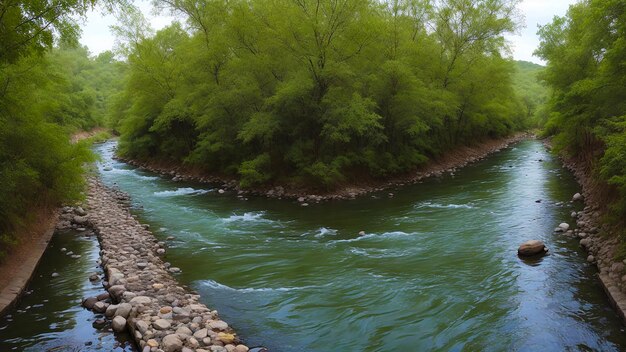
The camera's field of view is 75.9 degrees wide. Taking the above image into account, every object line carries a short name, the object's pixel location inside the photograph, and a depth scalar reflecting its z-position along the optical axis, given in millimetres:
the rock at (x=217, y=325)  7225
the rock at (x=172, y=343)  6410
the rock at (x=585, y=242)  10511
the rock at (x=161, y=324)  7031
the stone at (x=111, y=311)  7732
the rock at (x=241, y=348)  6512
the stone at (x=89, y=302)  8212
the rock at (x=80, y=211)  15438
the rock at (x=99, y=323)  7446
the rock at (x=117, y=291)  8375
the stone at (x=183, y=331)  6854
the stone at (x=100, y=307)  8008
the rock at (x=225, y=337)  6832
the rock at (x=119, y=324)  7238
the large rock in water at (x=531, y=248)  10320
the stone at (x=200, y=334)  6814
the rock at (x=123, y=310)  7547
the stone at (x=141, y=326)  6935
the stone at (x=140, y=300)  7882
